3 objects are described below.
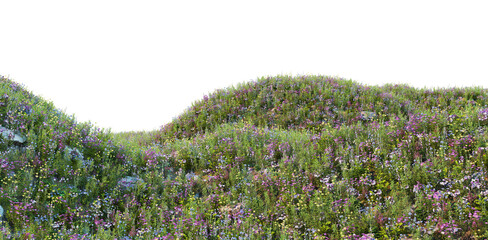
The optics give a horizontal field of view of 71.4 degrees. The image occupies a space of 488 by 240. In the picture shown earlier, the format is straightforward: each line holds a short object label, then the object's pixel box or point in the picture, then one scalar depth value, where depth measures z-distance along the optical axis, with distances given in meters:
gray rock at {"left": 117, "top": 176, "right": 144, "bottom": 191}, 8.12
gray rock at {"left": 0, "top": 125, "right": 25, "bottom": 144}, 8.16
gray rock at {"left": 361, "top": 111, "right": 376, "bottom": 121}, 13.77
